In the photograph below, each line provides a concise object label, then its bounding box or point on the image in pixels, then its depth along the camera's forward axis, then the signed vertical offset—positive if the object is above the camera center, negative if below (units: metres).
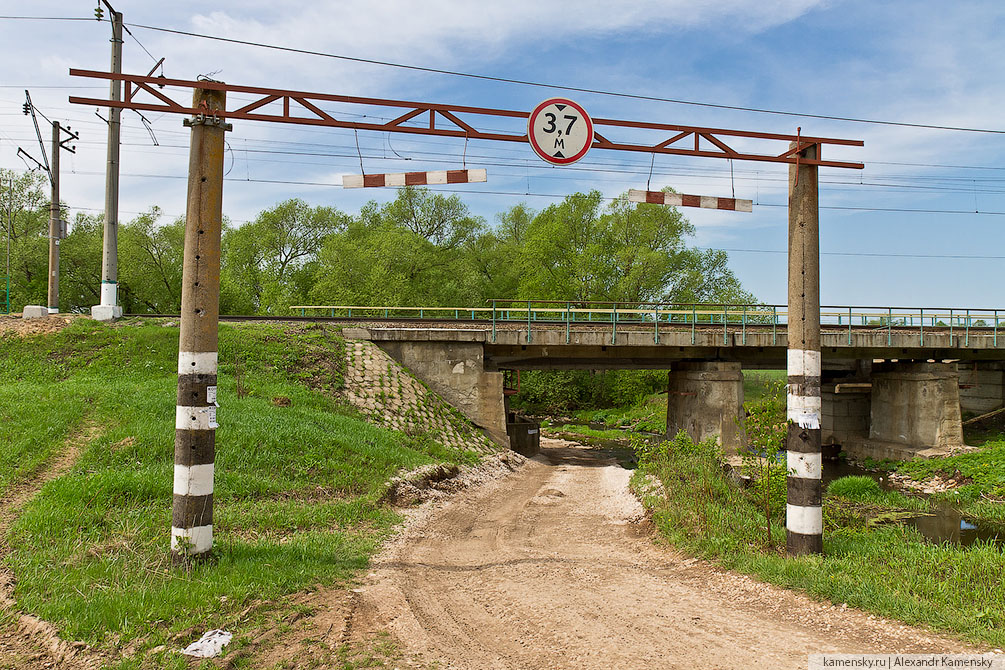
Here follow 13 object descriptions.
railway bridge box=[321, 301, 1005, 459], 22.33 -0.48
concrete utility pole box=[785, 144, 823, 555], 8.17 -0.27
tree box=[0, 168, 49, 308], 40.31 +6.89
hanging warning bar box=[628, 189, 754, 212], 8.88 +2.14
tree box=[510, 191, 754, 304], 45.97 +6.59
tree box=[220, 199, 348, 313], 49.92 +7.67
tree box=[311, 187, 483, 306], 45.72 +6.06
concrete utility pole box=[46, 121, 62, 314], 21.05 +3.09
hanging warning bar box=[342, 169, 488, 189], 8.28 +2.23
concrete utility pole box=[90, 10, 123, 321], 19.25 +3.95
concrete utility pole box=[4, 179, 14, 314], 43.22 +9.39
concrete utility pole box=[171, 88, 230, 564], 7.18 -0.03
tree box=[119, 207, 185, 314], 44.34 +5.39
